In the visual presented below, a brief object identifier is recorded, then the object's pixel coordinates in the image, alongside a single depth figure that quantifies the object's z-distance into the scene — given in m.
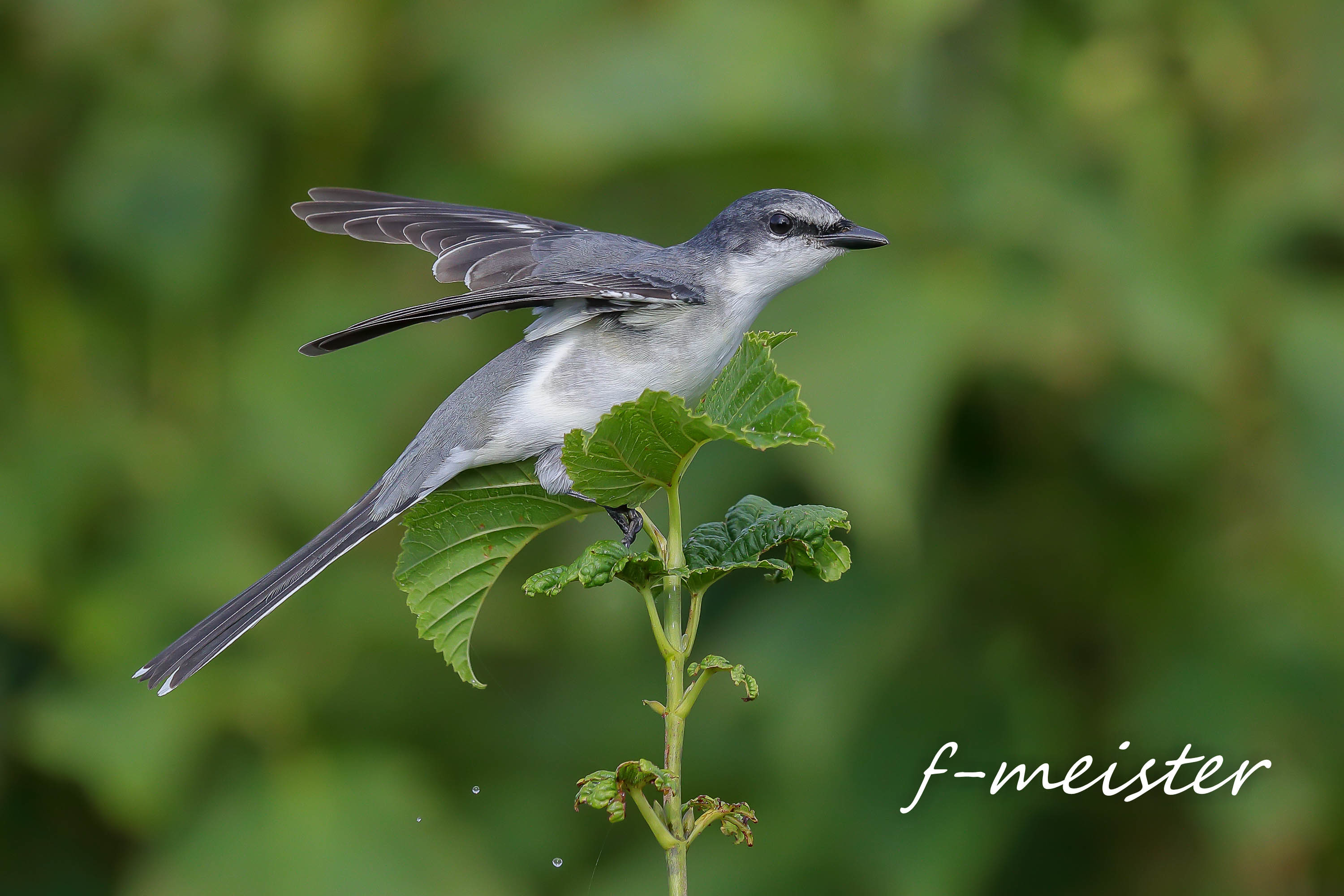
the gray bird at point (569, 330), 5.30
